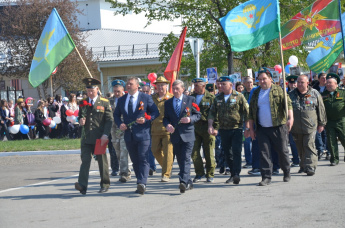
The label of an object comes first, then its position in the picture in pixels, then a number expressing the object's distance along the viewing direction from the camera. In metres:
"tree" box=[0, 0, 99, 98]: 33.34
